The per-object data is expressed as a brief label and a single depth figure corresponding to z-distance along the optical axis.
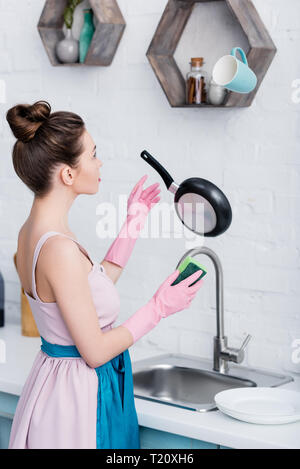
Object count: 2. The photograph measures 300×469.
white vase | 2.39
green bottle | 2.36
